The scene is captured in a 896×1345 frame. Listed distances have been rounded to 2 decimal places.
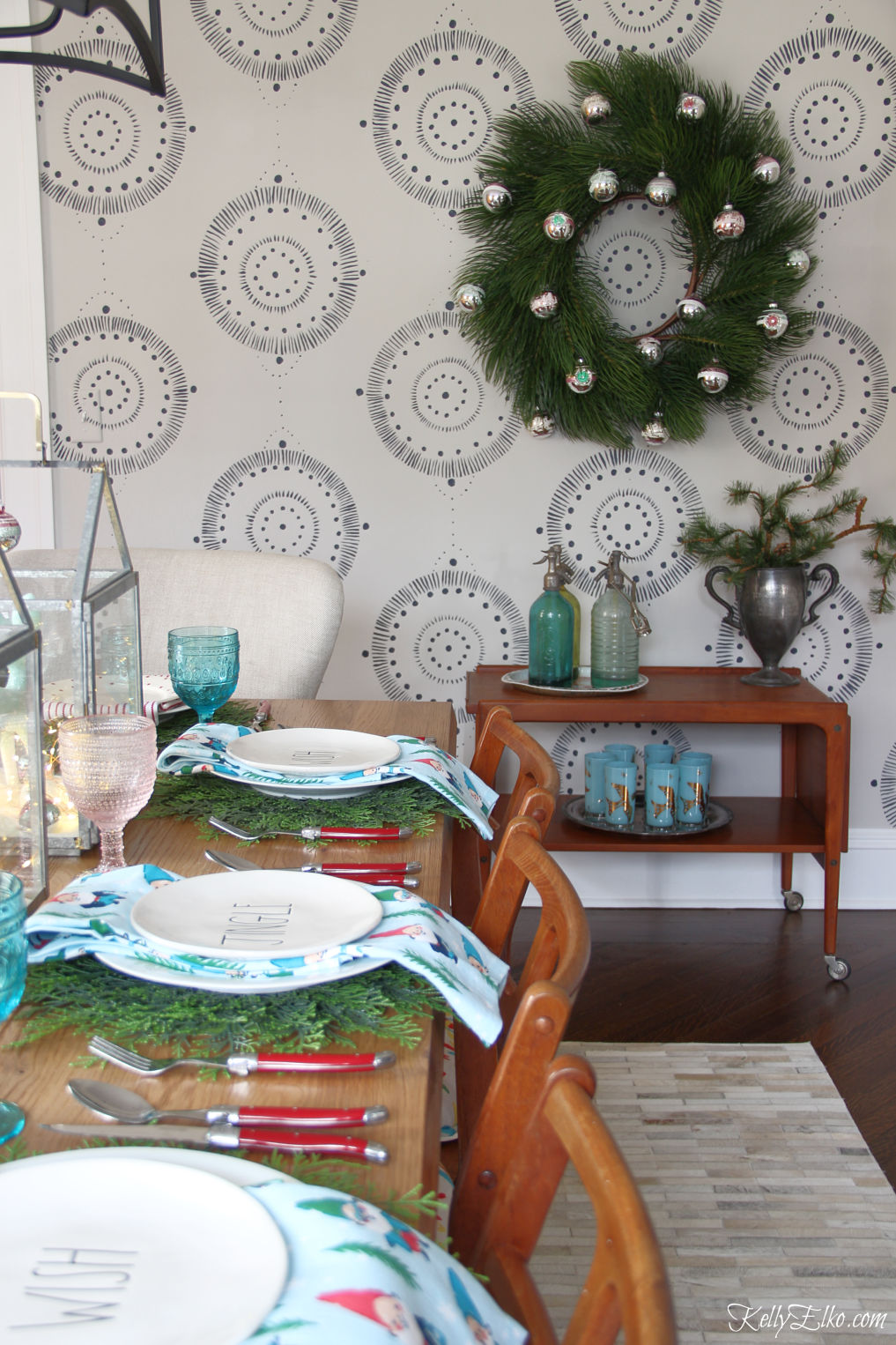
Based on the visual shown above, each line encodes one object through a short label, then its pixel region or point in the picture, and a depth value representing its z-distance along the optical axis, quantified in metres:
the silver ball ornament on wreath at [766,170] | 2.66
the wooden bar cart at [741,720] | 2.60
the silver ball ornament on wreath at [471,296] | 2.74
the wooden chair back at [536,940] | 0.81
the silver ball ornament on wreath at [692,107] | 2.63
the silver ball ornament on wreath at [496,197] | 2.71
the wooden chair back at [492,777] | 1.32
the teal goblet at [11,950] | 0.69
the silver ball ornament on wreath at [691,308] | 2.70
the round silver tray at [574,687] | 2.66
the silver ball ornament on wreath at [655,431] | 2.78
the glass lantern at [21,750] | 0.91
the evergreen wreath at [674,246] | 2.67
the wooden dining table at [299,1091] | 0.66
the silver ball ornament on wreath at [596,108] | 2.67
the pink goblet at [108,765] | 1.00
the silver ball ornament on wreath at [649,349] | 2.73
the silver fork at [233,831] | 1.18
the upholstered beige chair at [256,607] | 2.11
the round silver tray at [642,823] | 2.70
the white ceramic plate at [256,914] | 0.86
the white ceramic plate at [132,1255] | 0.49
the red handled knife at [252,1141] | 0.65
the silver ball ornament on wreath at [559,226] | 2.64
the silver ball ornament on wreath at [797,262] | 2.71
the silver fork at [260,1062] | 0.73
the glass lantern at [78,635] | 1.13
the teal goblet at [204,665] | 1.42
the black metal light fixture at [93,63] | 1.10
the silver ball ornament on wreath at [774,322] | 2.69
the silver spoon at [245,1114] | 0.67
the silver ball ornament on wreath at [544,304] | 2.66
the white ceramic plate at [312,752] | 1.33
